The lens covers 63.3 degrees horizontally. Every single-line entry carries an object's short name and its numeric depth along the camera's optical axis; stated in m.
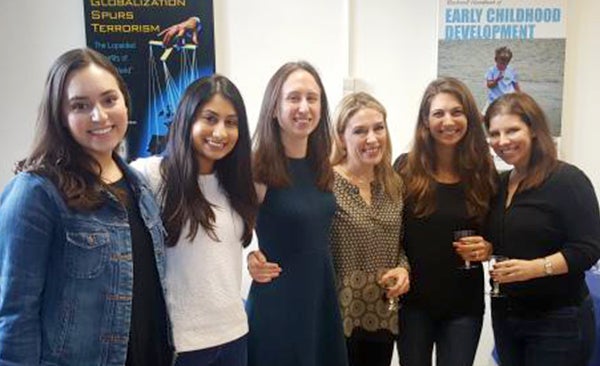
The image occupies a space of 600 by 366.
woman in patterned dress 1.75
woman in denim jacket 1.04
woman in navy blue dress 1.64
